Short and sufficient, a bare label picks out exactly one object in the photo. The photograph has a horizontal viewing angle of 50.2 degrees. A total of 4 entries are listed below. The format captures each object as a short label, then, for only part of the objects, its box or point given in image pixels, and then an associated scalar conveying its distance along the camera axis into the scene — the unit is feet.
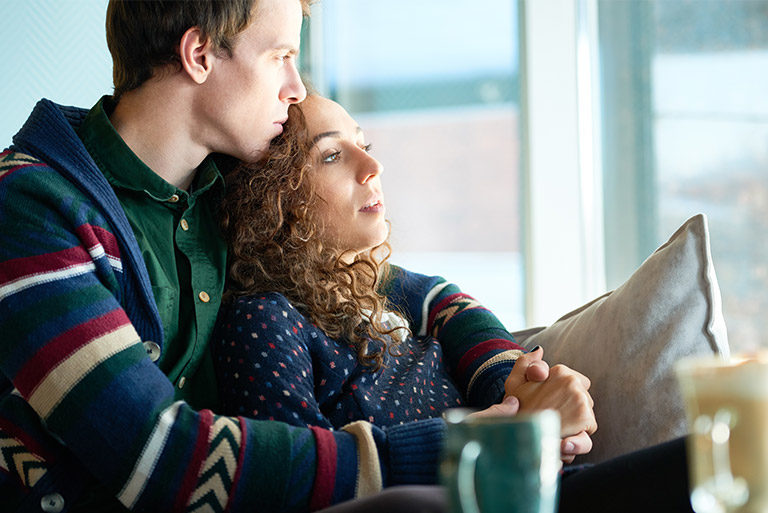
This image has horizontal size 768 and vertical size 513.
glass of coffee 1.87
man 3.34
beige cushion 4.08
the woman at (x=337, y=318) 4.13
